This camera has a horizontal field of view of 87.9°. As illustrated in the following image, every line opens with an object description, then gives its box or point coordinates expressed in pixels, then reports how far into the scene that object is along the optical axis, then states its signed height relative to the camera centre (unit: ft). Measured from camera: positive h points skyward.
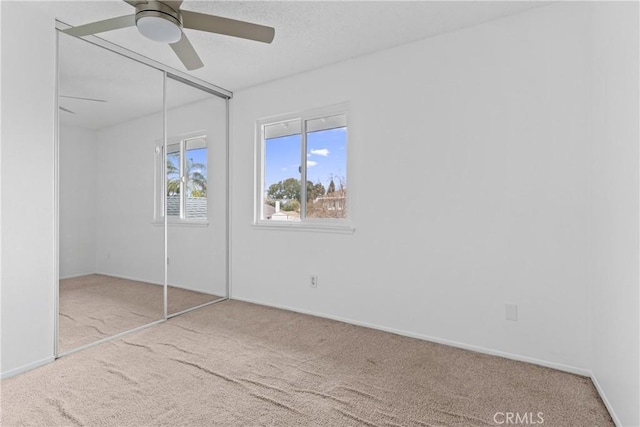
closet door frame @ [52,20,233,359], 8.10 +2.17
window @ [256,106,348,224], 11.04 +1.51
